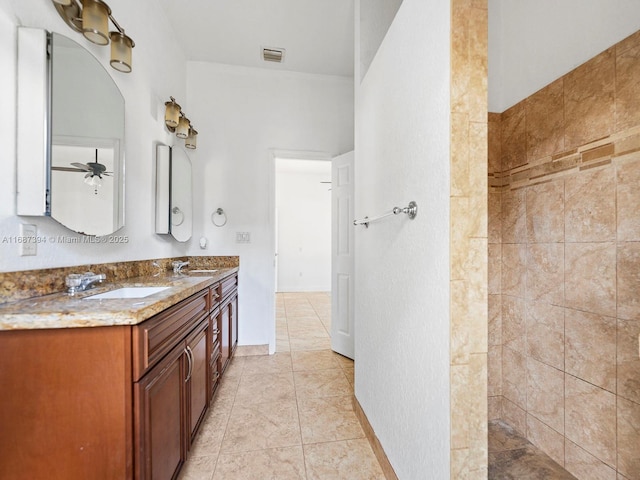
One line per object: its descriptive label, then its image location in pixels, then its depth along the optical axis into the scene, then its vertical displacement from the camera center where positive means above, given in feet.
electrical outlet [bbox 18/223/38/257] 3.43 +0.03
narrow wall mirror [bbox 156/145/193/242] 7.20 +1.40
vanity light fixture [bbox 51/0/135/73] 4.09 +3.39
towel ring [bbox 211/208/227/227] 9.11 +0.88
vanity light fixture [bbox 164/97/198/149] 7.30 +3.28
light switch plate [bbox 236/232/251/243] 9.37 +0.19
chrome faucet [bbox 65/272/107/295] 3.83 -0.55
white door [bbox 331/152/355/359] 8.95 -0.40
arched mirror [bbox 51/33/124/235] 3.94 +1.62
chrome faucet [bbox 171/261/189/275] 7.39 -0.64
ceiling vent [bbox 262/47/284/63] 8.65 +6.01
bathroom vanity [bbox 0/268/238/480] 2.54 -1.40
